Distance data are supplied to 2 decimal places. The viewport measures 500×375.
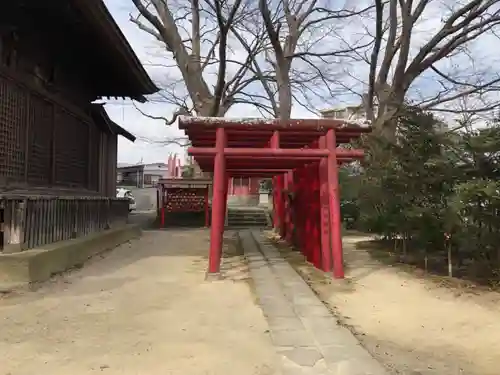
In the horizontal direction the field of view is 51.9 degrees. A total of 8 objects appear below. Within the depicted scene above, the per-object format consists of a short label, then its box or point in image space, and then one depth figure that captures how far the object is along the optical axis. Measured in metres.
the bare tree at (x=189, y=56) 16.67
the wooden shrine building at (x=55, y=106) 6.88
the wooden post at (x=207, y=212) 21.13
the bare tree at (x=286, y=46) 15.37
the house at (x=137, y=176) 40.66
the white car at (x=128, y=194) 30.84
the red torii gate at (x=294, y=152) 7.54
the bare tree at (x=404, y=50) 14.62
